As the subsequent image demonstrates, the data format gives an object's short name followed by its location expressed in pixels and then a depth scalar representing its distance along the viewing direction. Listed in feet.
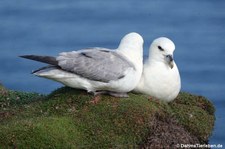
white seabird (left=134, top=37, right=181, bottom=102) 58.75
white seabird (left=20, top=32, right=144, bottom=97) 55.72
